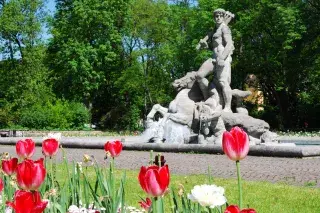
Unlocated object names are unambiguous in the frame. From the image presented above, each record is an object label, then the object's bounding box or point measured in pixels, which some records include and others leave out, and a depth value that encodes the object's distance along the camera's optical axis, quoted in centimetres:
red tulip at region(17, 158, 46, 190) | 275
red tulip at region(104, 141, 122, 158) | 421
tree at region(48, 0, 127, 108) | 4444
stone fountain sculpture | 1797
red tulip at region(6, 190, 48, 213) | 215
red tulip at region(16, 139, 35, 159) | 397
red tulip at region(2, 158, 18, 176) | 379
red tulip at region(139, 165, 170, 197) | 229
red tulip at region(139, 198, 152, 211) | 336
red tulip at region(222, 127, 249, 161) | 252
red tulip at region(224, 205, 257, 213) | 212
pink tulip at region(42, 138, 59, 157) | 398
